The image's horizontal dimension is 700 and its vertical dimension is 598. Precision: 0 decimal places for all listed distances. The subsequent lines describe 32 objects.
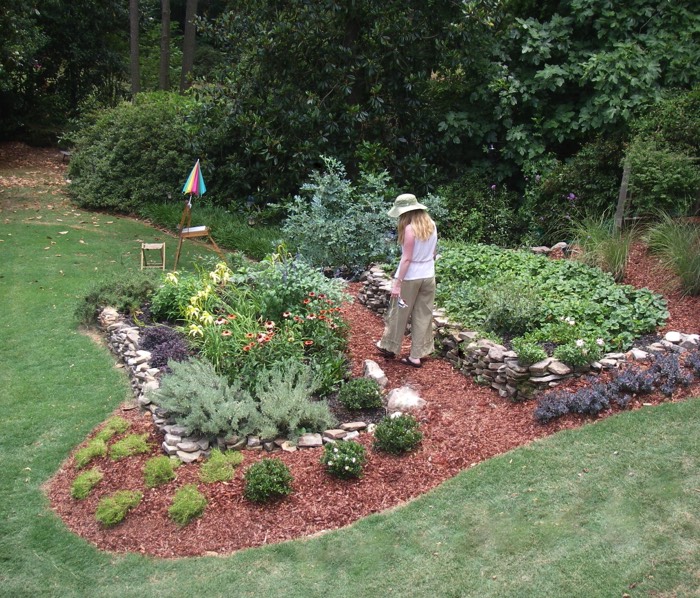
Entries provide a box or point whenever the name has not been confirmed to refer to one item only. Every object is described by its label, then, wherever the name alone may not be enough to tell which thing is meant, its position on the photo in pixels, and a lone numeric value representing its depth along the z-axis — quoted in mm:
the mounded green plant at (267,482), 5113
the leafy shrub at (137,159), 14336
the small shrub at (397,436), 5551
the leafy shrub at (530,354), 6152
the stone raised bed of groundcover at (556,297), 6770
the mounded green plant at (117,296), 8359
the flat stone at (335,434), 5901
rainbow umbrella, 9453
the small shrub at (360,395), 6199
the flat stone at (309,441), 5805
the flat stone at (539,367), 6191
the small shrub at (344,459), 5285
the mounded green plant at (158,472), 5421
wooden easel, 9823
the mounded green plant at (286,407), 5848
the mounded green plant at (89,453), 5723
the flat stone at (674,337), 6551
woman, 6770
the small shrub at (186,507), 5043
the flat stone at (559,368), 6172
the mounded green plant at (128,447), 5785
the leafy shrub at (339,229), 9516
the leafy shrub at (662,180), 8891
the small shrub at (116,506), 5082
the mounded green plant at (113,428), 6055
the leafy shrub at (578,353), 6172
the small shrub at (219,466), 5348
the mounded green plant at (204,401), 5797
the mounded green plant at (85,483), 5366
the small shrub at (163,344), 6996
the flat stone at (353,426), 5984
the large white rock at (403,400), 6234
